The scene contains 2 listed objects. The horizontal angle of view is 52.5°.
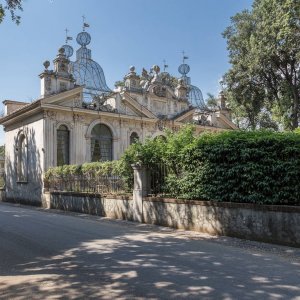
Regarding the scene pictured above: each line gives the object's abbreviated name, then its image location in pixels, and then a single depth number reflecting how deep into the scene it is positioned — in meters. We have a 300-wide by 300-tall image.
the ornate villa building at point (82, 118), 18.80
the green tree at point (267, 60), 19.45
